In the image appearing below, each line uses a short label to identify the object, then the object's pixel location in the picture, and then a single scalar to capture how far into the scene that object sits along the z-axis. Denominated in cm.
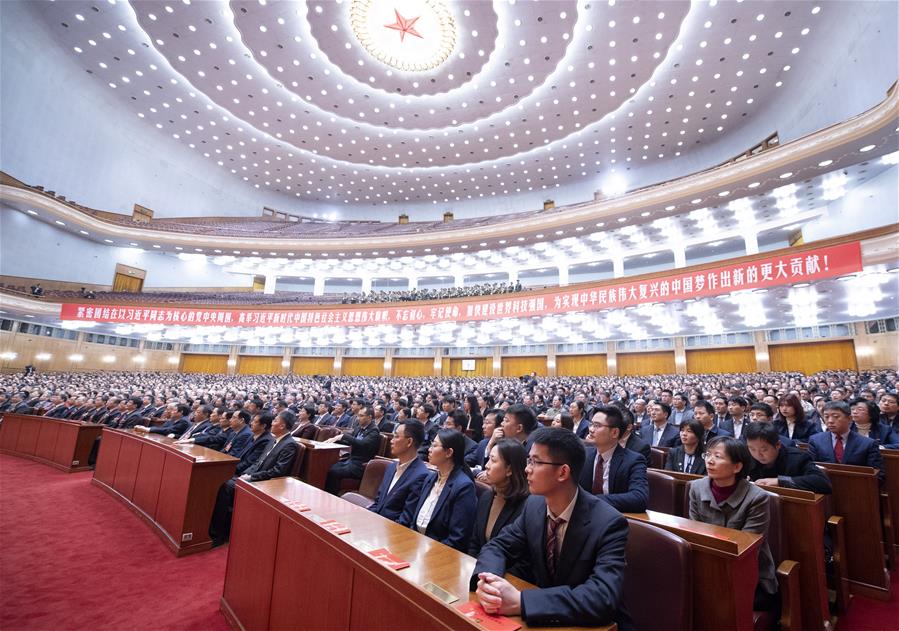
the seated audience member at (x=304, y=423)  489
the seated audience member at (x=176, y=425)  501
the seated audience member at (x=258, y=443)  379
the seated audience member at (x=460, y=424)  372
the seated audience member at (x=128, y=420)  597
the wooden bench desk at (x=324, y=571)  113
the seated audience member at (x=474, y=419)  522
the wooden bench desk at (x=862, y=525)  244
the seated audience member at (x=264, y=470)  331
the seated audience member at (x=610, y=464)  217
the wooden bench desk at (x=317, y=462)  369
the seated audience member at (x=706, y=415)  389
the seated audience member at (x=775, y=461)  244
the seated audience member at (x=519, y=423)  320
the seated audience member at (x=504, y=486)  174
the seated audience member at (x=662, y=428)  400
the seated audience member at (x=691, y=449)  293
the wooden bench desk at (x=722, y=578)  130
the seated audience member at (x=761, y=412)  350
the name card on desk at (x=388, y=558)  123
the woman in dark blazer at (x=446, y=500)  196
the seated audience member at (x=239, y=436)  421
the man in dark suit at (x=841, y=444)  287
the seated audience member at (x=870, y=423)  332
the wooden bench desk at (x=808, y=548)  197
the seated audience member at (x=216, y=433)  429
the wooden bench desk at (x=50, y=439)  552
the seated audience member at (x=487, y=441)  337
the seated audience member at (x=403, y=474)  234
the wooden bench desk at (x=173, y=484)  312
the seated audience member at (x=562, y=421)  364
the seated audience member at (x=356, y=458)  389
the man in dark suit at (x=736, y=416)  426
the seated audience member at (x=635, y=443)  268
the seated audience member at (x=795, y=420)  375
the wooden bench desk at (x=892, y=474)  287
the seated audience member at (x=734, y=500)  171
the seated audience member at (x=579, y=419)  439
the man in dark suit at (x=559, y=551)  100
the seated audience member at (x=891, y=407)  362
